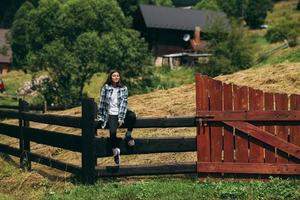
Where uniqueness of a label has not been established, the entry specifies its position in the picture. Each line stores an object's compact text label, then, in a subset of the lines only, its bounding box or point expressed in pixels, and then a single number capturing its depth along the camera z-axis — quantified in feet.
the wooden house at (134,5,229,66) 209.67
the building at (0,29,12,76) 241.98
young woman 28.71
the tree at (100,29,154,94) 128.77
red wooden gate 27.25
